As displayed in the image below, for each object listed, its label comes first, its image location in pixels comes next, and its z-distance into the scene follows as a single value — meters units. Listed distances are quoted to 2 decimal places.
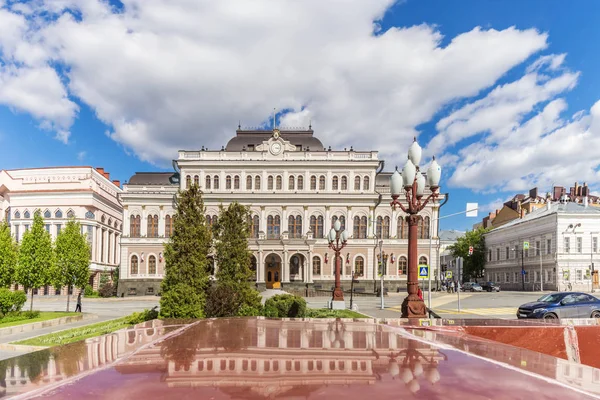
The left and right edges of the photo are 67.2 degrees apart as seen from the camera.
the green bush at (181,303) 14.60
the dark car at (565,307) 17.34
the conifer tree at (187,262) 14.79
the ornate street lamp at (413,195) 11.53
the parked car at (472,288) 55.92
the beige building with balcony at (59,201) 51.16
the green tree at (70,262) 24.66
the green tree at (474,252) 73.56
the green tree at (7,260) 22.23
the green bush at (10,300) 20.91
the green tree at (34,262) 23.58
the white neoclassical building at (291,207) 50.75
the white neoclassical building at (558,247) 49.66
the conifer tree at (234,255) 17.61
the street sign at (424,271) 20.64
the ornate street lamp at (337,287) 25.05
